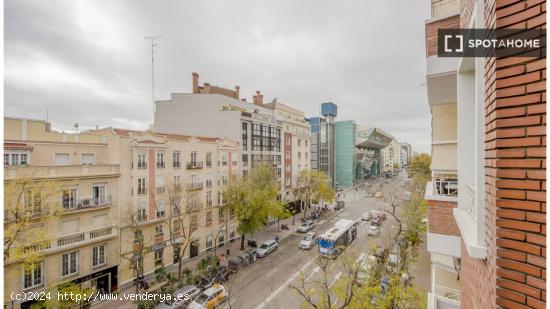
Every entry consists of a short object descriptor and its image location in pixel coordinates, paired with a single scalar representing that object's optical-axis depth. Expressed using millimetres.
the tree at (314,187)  33609
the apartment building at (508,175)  1992
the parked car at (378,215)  29797
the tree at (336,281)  9562
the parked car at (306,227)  27797
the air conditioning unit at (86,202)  14422
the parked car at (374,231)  25719
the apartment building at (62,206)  12148
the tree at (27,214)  10992
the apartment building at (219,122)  27703
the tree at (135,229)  14877
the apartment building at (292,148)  34750
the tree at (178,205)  17891
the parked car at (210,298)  12875
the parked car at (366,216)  32062
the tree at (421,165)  48638
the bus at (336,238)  19734
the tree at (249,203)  21156
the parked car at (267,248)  20972
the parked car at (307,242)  22656
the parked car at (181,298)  12876
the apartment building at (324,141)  51781
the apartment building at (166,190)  16438
